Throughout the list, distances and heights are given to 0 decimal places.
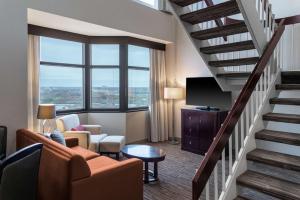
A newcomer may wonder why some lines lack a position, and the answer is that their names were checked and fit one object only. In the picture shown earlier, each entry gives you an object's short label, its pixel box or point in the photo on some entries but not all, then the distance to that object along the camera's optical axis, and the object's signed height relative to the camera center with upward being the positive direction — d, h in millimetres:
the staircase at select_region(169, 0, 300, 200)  2059 -79
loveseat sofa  2227 -843
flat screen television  4879 -19
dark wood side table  3477 -899
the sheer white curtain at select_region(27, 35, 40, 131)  4359 +284
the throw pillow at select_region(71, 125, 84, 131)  4602 -658
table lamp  3920 -288
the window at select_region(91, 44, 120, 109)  5691 +412
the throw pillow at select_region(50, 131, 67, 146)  3254 -590
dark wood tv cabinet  4852 -713
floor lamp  5945 +28
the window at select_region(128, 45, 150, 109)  5918 +448
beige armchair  4230 -700
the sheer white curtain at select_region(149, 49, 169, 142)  6082 -123
